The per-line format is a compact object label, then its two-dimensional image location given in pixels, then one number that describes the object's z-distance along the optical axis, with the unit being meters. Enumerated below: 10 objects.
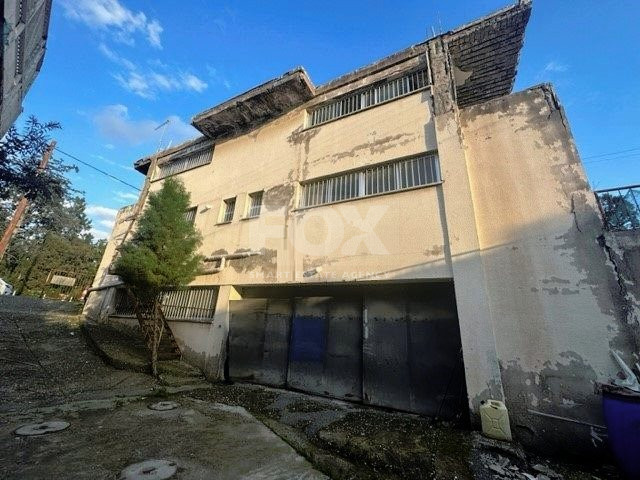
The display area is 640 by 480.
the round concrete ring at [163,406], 5.14
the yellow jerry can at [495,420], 4.36
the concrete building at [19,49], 6.57
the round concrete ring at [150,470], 2.89
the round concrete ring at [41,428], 3.71
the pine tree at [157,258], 7.48
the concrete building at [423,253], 4.75
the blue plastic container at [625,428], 3.46
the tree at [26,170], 9.23
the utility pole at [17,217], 15.61
